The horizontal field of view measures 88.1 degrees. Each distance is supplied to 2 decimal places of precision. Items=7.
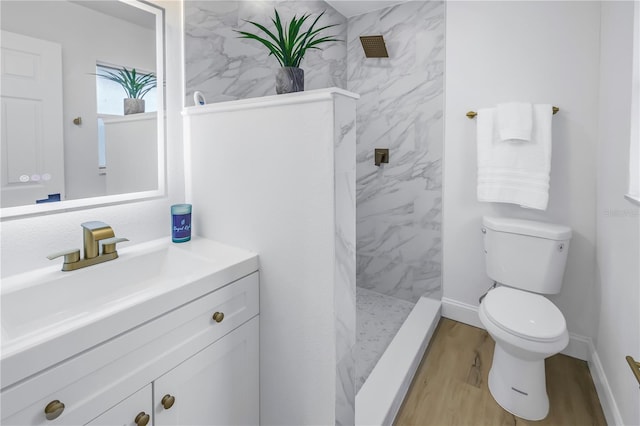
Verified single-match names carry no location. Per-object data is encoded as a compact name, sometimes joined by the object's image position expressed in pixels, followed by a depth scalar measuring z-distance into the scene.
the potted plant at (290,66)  1.20
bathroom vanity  0.73
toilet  1.58
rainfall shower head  2.51
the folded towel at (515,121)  1.99
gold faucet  1.10
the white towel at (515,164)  1.97
